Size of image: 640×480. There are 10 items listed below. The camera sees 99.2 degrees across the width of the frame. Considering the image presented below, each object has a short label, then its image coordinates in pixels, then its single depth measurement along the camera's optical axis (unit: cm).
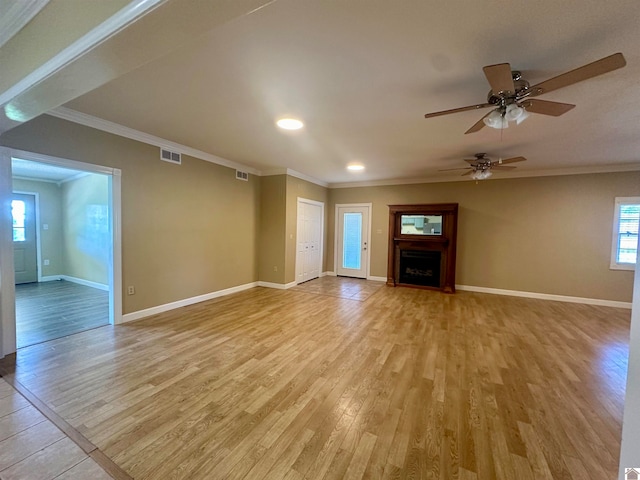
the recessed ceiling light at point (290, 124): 313
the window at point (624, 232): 489
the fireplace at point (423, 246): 590
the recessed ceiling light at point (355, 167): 534
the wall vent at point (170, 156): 407
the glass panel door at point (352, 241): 735
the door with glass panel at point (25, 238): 582
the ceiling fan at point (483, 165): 434
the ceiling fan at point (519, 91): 163
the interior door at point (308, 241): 645
